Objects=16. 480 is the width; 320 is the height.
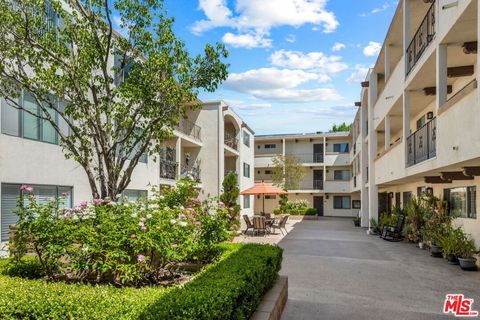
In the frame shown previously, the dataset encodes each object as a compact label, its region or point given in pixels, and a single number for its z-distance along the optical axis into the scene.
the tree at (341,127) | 64.69
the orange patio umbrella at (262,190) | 22.38
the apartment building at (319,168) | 39.06
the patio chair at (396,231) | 17.23
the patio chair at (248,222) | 19.72
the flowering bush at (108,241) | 5.68
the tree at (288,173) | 37.78
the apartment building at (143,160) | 10.25
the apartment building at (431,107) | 8.18
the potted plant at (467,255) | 10.34
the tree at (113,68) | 8.36
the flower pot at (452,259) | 11.16
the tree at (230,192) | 21.41
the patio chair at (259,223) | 19.05
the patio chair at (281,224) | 20.10
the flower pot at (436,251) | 12.50
